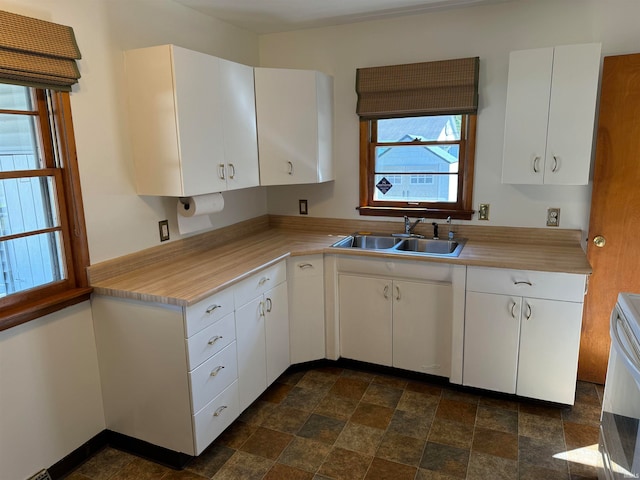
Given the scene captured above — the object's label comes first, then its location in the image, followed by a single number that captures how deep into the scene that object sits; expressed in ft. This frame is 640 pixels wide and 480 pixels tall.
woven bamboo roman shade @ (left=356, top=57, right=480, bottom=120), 9.54
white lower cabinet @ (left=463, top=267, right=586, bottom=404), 8.13
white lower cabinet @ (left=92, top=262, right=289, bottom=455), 6.86
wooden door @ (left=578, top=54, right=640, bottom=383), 8.46
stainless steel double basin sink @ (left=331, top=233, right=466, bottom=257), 10.06
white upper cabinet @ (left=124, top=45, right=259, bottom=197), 7.47
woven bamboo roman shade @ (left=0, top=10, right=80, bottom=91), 5.78
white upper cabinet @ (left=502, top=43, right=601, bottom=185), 8.07
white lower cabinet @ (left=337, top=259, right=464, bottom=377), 9.09
